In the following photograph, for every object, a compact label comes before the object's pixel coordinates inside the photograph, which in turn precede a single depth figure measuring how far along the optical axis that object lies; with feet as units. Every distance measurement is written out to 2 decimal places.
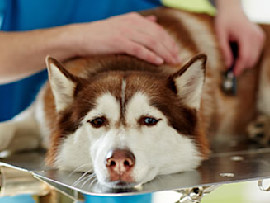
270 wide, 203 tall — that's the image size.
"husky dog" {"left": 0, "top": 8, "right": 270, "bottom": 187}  3.75
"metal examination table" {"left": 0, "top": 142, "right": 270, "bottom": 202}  3.67
